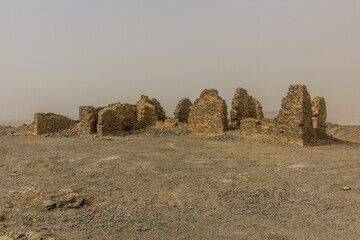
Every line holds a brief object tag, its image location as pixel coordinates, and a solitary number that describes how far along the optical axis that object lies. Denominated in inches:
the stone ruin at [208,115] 627.7
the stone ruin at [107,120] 713.0
